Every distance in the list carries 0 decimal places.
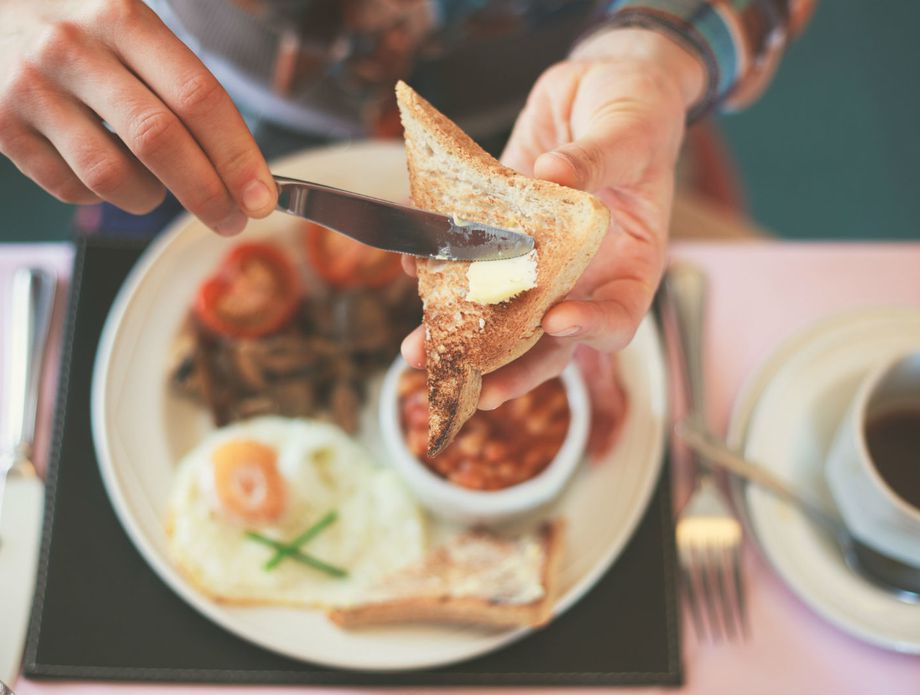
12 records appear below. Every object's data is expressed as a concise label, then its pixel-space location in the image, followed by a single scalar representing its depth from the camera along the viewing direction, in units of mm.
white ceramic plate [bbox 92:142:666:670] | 493
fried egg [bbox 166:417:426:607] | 513
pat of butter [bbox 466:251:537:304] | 409
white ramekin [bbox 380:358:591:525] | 506
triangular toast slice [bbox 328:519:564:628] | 490
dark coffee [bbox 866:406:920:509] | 480
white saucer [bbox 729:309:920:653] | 495
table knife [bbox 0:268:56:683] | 496
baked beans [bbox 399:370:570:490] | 512
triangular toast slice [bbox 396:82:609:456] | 403
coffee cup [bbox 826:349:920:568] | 468
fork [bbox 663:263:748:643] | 513
